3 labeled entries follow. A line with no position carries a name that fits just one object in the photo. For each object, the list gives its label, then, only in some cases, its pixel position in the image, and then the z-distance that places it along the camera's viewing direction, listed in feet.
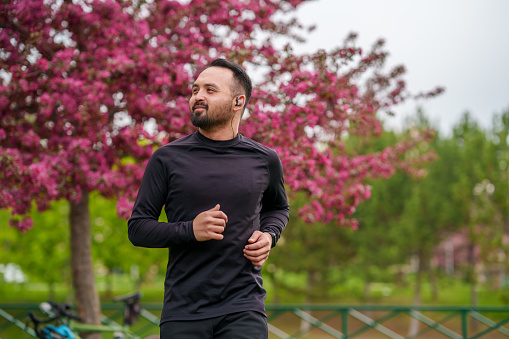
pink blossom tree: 19.10
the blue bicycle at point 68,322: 18.17
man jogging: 7.89
